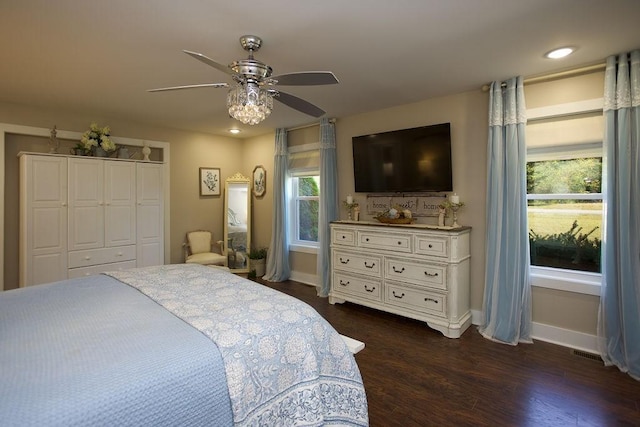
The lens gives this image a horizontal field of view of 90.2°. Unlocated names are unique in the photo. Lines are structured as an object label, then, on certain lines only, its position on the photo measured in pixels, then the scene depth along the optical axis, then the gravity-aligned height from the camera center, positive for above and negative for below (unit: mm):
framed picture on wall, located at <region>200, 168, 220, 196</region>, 5344 +509
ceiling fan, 1878 +780
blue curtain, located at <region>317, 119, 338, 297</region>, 4480 +211
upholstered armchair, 4844 -606
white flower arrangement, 3857 +889
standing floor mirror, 5496 -174
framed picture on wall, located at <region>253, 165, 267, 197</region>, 5555 +538
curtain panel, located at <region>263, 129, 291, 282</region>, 5078 -48
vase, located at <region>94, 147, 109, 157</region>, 3922 +738
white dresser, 3170 -659
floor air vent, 2683 -1249
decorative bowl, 3648 -109
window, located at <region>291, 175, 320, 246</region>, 5121 +33
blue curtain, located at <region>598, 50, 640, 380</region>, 2445 -49
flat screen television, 3514 +597
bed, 1005 -550
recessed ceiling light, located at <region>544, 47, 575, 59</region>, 2415 +1223
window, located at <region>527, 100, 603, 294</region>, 2859 +111
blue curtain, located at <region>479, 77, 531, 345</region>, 2979 -83
